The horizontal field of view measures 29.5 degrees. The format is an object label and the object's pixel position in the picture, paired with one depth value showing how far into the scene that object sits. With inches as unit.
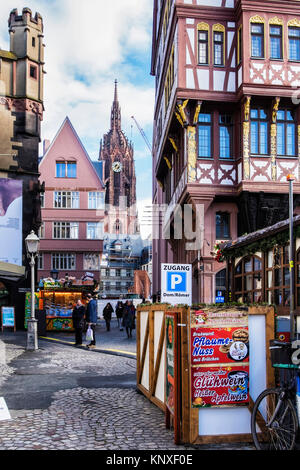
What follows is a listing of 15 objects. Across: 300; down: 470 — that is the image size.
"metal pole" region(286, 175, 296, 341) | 336.5
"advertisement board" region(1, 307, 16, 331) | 1065.5
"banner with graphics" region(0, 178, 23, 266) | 1143.0
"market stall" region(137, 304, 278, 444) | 245.1
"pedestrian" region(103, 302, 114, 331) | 1191.6
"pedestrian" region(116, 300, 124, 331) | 1392.0
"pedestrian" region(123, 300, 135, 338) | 969.0
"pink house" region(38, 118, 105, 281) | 1856.5
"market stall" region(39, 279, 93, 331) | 1119.0
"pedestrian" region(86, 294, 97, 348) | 748.0
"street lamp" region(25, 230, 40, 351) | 684.1
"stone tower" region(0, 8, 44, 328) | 1167.6
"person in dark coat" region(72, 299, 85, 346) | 759.1
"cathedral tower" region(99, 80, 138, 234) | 4845.0
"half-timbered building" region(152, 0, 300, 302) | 883.4
